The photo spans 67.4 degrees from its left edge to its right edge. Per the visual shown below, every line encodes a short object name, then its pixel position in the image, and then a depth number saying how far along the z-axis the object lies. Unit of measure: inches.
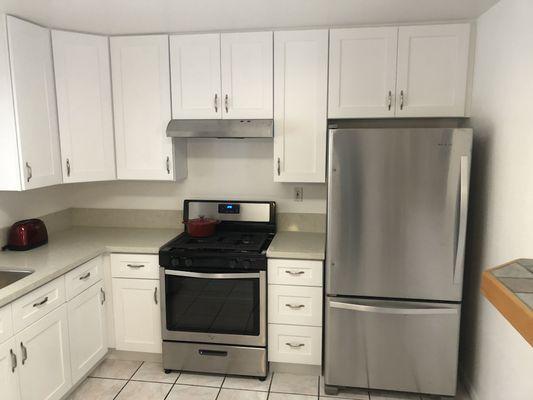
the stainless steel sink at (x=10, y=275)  87.4
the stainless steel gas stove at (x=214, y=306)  99.8
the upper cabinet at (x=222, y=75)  103.4
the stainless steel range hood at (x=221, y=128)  101.3
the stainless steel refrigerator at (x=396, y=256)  86.7
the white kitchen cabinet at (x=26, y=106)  88.4
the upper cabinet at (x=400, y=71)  96.0
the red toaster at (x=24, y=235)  101.3
